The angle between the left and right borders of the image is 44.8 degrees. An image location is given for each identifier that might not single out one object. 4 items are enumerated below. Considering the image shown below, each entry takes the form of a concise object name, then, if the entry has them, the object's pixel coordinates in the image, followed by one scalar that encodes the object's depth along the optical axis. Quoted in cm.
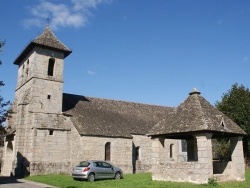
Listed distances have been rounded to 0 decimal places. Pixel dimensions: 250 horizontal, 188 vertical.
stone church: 1914
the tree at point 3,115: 1572
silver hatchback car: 2047
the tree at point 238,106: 3312
